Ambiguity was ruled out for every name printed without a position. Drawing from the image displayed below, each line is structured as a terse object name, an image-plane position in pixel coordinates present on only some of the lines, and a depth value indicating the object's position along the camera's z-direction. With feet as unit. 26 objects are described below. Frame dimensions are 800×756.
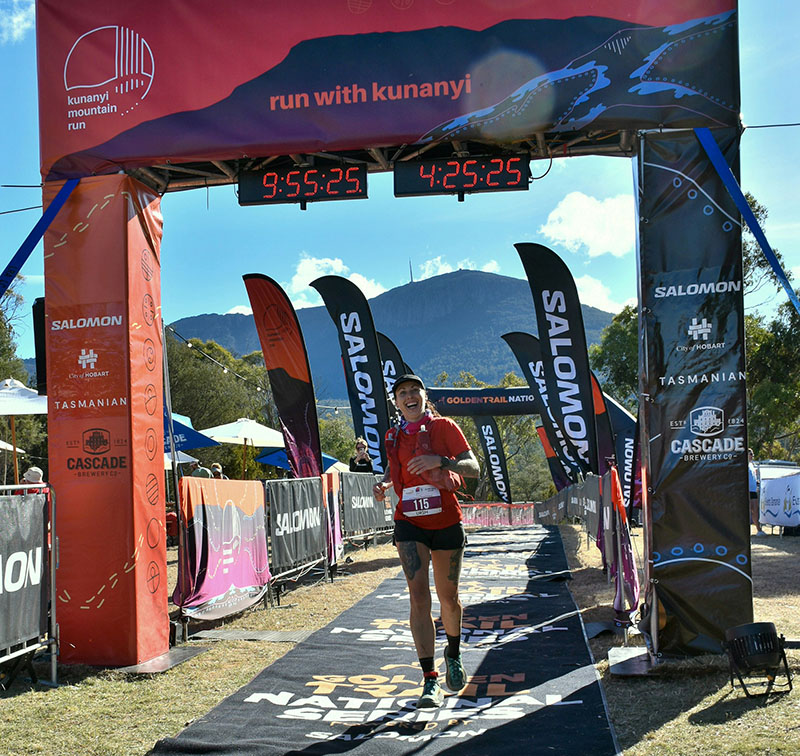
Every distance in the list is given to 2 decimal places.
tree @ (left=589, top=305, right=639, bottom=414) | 131.44
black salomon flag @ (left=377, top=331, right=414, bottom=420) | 67.31
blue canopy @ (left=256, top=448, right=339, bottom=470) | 71.20
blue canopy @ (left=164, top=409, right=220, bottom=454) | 50.26
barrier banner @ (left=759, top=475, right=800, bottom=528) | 62.44
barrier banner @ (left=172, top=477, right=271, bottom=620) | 23.15
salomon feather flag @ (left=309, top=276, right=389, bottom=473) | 50.39
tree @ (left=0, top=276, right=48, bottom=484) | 109.15
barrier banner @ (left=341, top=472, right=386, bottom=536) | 44.01
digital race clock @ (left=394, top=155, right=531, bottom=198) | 20.77
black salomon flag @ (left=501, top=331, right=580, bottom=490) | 43.39
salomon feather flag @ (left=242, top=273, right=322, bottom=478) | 40.06
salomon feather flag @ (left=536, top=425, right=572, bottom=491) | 63.00
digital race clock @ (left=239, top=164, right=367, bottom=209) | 21.52
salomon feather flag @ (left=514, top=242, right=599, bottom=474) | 35.73
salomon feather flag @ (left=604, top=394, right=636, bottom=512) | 61.98
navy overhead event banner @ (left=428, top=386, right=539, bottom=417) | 90.84
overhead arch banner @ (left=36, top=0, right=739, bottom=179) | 19.35
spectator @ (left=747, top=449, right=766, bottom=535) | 75.72
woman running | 15.58
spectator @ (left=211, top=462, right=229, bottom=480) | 49.29
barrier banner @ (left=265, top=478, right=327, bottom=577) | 30.17
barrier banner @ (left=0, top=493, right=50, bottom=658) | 16.72
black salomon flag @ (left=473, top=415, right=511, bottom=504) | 97.66
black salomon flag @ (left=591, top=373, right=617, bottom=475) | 41.69
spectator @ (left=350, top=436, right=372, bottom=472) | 49.65
